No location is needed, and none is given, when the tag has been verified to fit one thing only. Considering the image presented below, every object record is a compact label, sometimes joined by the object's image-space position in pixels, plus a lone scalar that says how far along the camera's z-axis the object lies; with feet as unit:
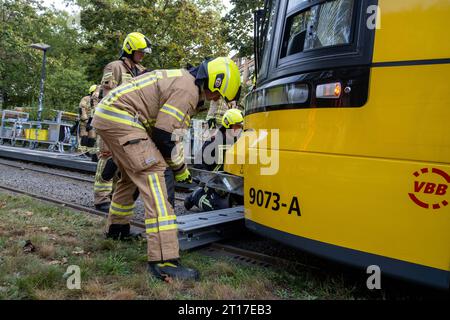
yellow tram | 7.16
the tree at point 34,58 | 67.72
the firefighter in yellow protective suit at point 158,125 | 10.30
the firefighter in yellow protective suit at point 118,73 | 16.74
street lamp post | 57.92
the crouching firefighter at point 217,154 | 17.71
